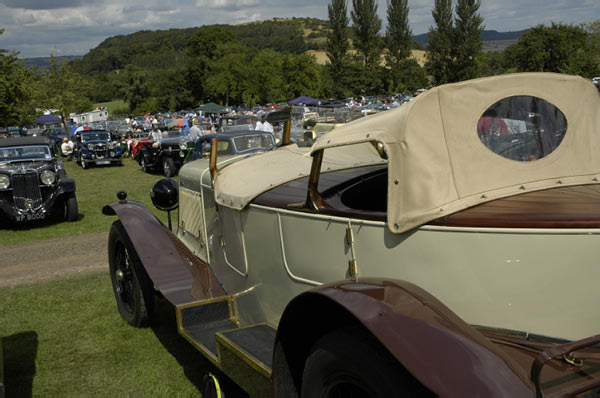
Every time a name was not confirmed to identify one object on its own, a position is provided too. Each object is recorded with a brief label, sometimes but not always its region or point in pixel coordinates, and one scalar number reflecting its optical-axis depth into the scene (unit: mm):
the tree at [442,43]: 67250
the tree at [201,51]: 84312
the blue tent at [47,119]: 42312
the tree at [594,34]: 61344
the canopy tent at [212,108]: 51319
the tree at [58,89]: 38312
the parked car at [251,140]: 11029
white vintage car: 1979
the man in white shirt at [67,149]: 26897
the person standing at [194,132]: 20562
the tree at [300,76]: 67000
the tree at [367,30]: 72938
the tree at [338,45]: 69500
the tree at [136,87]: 97375
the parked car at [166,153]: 19188
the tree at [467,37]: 66062
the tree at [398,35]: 74438
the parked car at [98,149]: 23183
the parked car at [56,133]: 35338
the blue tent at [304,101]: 52294
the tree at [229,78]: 67000
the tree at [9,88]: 23797
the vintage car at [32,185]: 11320
